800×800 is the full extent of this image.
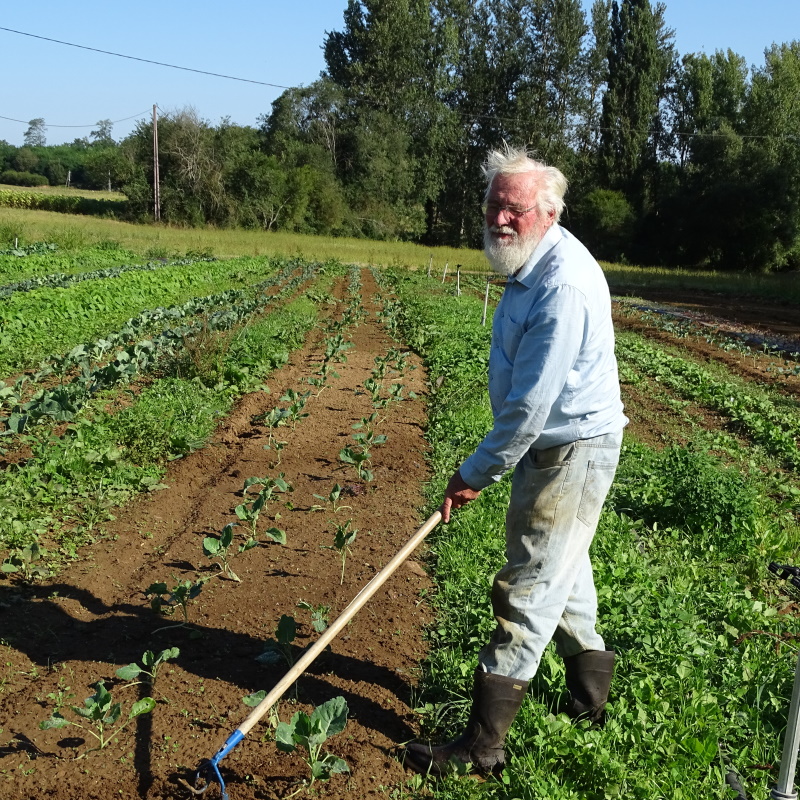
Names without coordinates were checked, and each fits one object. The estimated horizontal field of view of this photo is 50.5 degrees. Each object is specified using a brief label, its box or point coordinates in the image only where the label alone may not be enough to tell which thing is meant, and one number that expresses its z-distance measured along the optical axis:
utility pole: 44.26
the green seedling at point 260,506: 4.67
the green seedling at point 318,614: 3.72
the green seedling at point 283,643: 3.45
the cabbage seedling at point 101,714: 2.97
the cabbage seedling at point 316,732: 2.83
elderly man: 2.72
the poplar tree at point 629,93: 48.22
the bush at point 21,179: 88.88
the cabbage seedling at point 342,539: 4.41
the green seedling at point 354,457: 5.93
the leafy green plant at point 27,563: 4.41
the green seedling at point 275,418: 6.74
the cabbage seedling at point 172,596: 3.88
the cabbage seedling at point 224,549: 4.17
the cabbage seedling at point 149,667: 3.27
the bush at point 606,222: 46.97
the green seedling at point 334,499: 5.18
